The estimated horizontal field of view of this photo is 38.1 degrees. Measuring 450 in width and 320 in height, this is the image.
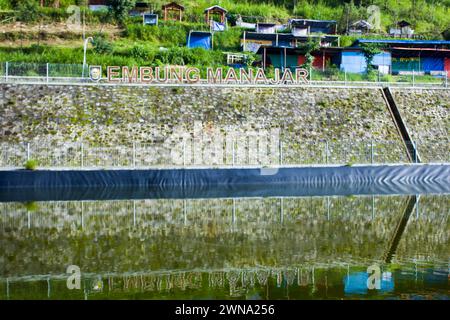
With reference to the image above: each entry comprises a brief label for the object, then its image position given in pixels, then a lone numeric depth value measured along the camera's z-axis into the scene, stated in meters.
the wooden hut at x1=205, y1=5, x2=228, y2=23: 67.00
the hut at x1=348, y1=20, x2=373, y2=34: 70.75
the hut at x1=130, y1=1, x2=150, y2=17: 68.94
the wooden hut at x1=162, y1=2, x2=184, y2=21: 66.50
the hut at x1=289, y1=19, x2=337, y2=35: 65.56
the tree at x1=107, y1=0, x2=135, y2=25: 63.91
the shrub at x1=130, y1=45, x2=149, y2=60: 50.41
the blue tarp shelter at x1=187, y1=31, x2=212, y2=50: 59.59
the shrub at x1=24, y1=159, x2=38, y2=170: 26.78
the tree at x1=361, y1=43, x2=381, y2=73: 51.19
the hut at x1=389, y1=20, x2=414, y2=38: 67.43
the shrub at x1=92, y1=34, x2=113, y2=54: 51.59
